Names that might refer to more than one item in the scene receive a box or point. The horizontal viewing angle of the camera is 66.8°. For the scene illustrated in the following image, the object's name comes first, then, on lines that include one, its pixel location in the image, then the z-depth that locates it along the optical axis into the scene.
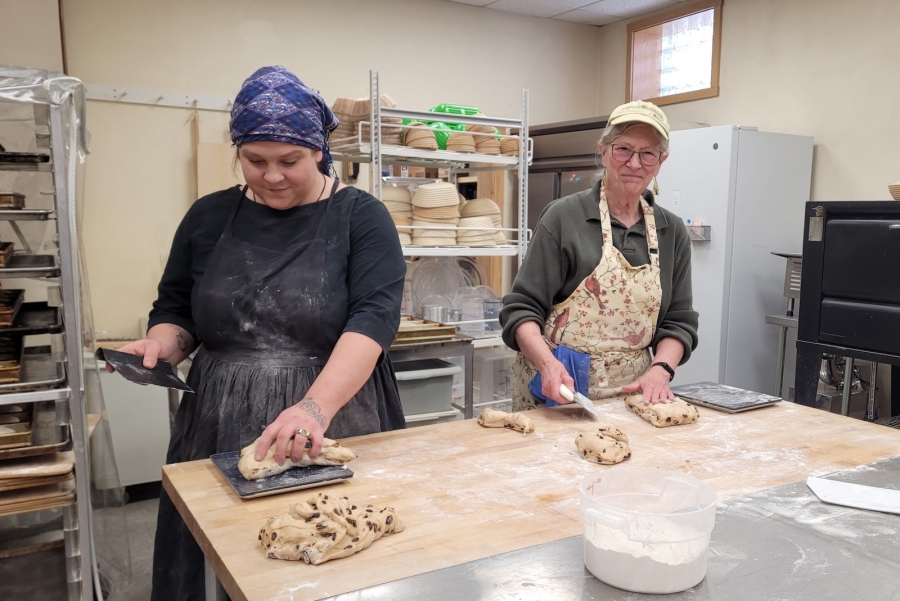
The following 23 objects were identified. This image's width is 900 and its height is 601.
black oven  2.96
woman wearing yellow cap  1.98
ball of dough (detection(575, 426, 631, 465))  1.39
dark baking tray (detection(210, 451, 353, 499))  1.19
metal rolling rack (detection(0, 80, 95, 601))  1.91
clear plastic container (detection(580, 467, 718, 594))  0.89
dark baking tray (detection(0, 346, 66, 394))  1.95
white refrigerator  3.88
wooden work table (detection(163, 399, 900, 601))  0.97
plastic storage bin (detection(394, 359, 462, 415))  3.33
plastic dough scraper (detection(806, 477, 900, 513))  1.19
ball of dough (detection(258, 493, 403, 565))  0.96
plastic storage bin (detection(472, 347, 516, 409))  4.12
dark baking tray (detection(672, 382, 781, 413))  1.81
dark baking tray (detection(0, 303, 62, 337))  1.97
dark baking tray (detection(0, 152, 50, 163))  1.95
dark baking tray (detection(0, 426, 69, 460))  1.91
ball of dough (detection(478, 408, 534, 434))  1.60
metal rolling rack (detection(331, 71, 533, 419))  3.17
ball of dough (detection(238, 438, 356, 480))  1.23
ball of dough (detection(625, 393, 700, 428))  1.66
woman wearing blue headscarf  1.48
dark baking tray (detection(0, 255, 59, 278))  1.89
